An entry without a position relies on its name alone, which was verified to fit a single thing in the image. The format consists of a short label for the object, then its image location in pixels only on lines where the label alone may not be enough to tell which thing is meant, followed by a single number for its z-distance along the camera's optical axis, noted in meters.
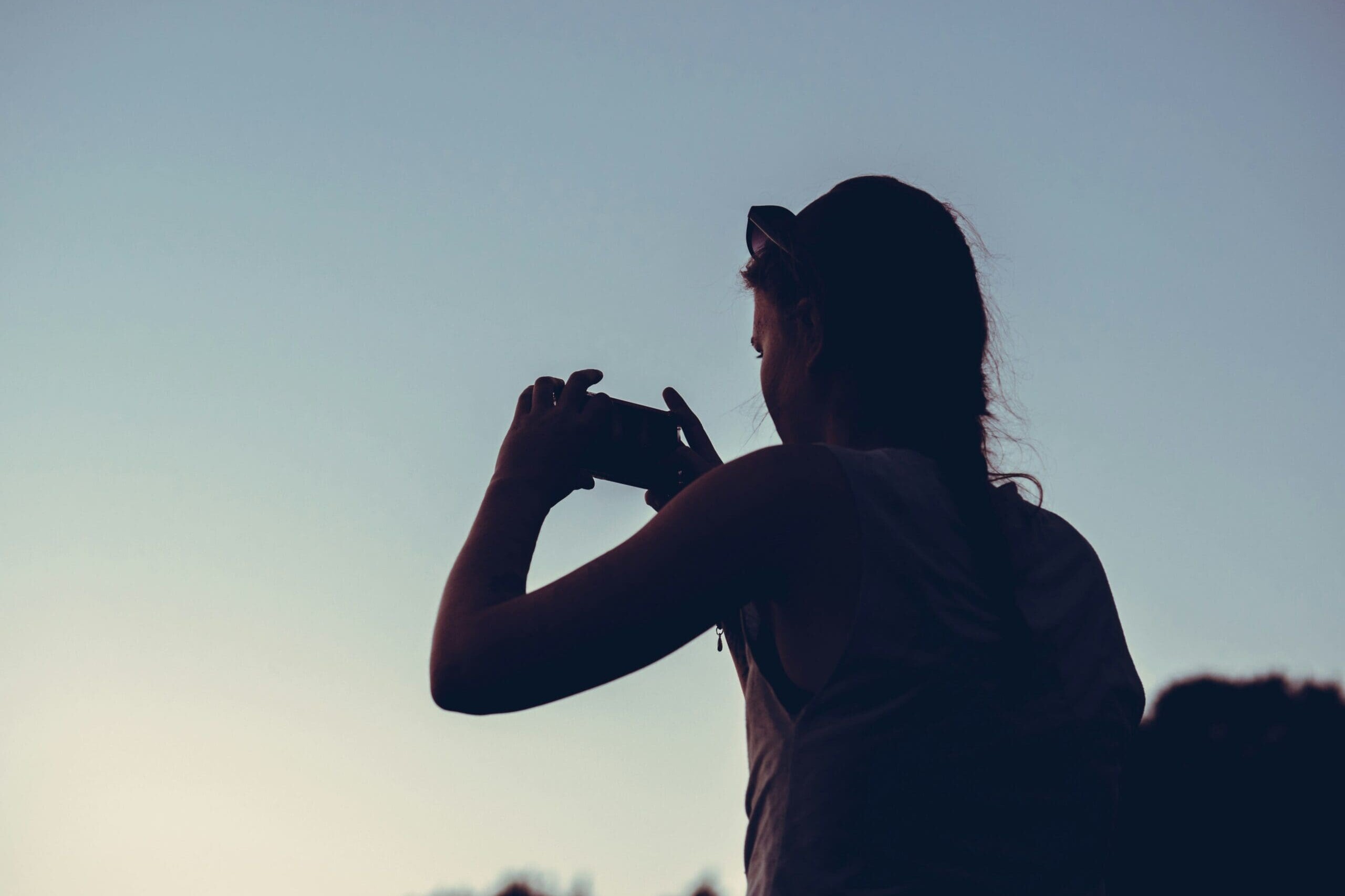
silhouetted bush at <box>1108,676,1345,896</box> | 20.22
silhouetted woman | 1.63
